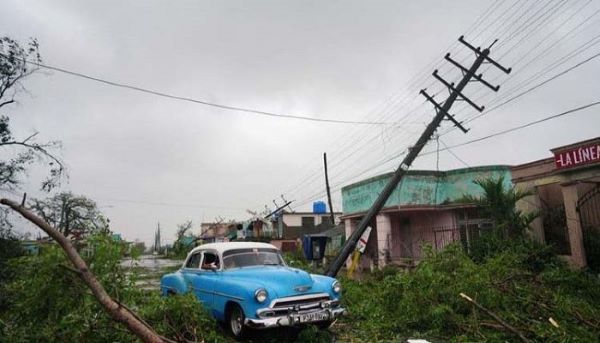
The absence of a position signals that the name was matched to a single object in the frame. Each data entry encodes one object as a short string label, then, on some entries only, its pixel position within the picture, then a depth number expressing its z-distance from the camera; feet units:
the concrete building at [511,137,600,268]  36.58
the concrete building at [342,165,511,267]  60.75
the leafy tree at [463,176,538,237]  41.81
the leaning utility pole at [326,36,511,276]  51.55
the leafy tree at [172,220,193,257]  192.03
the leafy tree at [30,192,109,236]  141.59
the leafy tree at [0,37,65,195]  50.49
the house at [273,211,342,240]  152.76
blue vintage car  23.50
